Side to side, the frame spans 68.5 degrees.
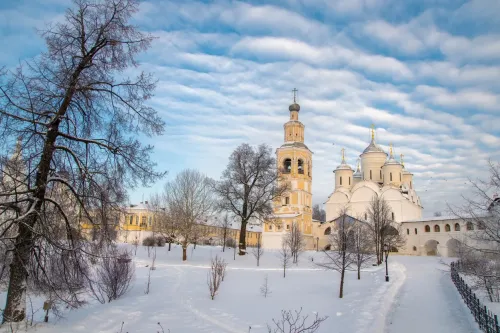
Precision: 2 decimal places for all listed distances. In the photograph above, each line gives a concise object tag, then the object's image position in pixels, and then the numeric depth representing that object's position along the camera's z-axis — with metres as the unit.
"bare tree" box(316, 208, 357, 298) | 18.23
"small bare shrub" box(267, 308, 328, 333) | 11.17
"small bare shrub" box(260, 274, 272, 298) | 17.49
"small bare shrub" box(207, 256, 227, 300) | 15.90
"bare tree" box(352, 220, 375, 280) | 22.36
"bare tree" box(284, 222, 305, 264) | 32.07
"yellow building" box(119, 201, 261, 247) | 37.95
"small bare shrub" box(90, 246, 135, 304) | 14.19
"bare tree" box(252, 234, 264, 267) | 28.99
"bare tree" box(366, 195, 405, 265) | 32.22
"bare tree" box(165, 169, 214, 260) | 29.61
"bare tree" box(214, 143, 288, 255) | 32.03
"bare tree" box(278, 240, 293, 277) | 29.45
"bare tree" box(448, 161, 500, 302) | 10.95
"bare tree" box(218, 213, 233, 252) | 37.78
